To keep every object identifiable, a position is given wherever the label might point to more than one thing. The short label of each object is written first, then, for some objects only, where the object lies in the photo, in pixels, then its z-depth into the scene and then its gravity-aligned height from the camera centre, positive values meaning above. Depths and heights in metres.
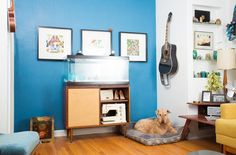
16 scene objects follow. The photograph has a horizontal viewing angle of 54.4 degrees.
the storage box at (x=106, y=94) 3.81 -0.28
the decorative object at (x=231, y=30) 3.82 +0.81
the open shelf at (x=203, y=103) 3.49 -0.40
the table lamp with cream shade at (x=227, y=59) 3.51 +0.28
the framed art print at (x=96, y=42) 4.10 +0.64
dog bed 3.30 -0.90
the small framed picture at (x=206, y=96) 3.62 -0.29
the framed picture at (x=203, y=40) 3.90 +0.64
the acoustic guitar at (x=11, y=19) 2.65 +0.68
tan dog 3.66 -0.78
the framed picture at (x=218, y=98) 3.54 -0.32
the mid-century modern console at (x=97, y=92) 3.55 -0.24
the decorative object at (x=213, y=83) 3.79 -0.09
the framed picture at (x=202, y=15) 3.93 +1.08
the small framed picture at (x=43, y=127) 3.54 -0.77
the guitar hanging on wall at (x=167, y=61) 3.99 +0.29
